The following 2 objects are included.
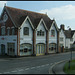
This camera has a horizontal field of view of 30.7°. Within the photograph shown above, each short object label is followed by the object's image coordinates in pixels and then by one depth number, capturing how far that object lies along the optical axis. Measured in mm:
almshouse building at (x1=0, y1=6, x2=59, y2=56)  29547
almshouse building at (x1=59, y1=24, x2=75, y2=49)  52888
